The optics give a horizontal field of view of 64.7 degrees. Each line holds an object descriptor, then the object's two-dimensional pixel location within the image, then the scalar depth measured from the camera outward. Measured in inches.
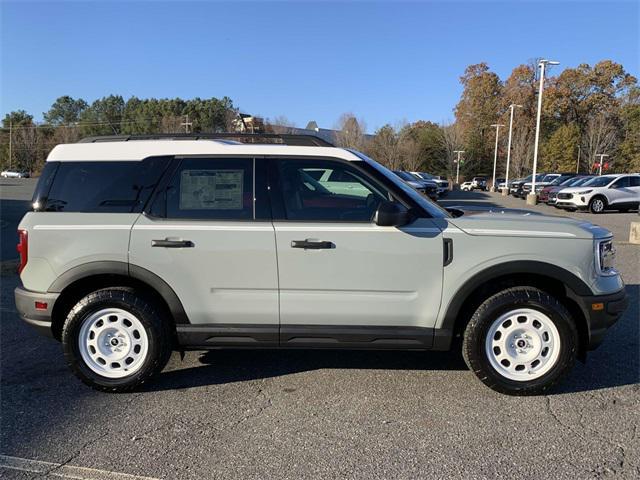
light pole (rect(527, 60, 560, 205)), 1202.9
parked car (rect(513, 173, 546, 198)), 1445.6
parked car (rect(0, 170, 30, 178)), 3098.4
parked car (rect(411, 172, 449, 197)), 1228.3
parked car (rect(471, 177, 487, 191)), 2536.9
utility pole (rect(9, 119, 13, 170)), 3511.1
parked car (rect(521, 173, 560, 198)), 1336.1
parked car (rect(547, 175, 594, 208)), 963.5
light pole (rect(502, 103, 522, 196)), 1796.9
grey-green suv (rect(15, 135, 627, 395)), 145.6
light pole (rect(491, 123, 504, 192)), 2256.2
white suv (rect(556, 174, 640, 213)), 855.7
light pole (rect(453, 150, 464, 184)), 2658.0
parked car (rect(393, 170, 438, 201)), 953.0
